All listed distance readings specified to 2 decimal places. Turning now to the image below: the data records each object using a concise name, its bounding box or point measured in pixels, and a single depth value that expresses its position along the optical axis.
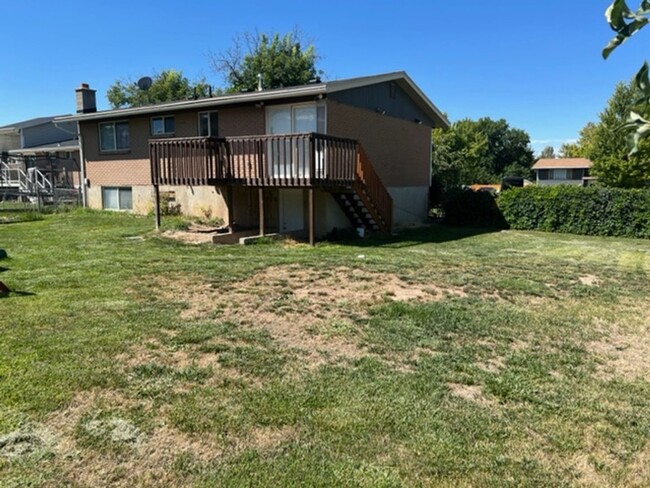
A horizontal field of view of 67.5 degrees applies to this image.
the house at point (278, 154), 12.31
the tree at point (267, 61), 35.53
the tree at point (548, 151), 91.31
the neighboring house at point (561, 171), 52.00
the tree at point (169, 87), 41.41
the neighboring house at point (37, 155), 23.56
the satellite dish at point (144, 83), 20.58
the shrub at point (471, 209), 18.67
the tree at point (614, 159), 27.38
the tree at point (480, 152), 37.59
